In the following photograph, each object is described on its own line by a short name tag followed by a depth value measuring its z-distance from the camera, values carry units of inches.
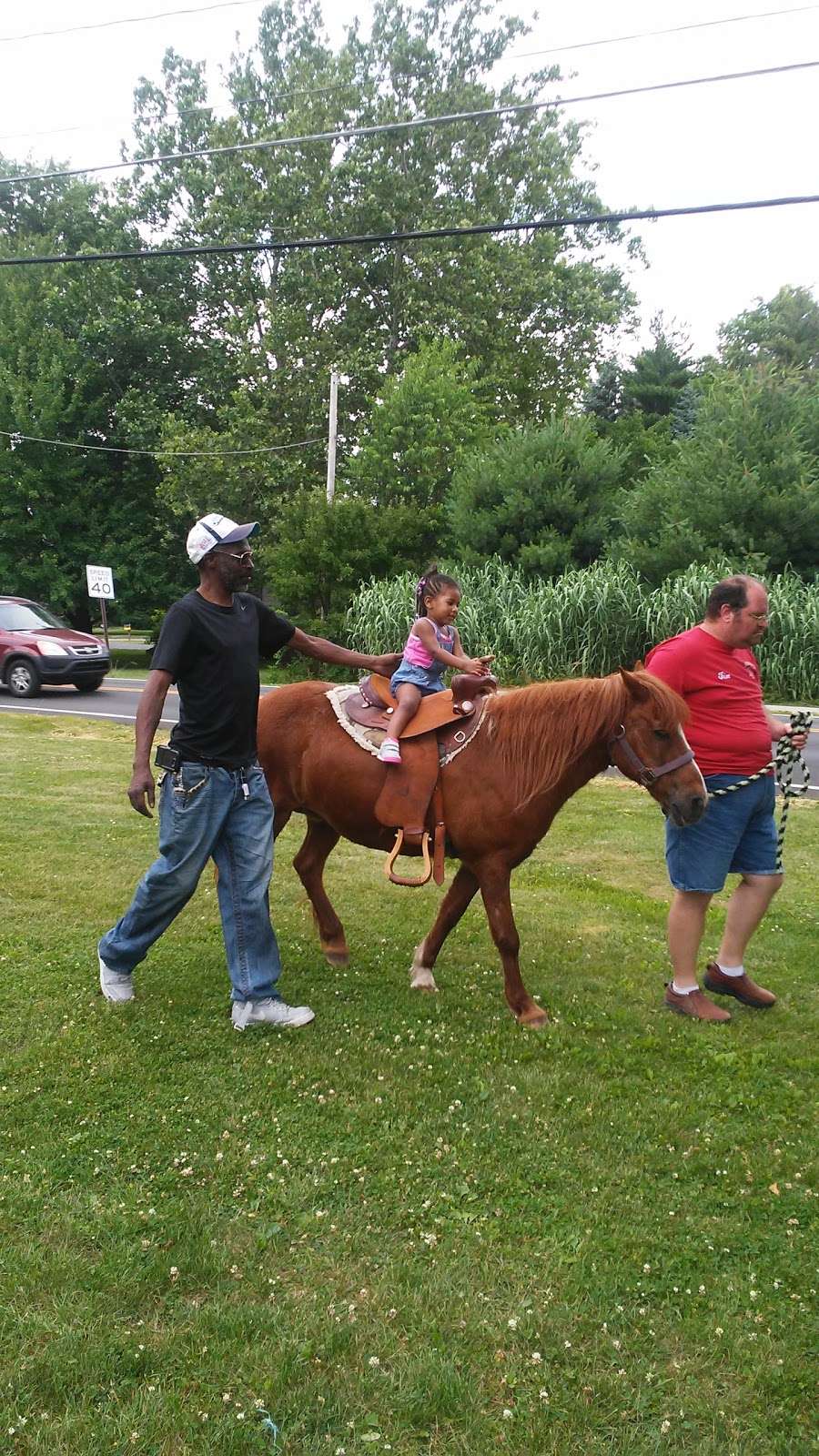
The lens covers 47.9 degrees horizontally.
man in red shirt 179.2
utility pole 1026.7
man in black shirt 161.6
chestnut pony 166.9
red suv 740.5
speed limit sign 962.1
